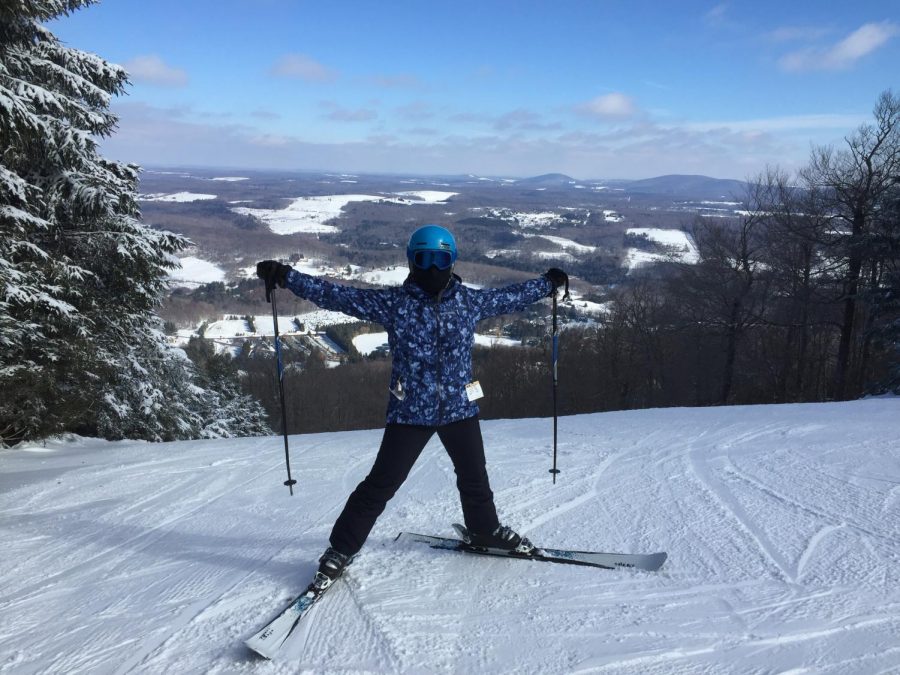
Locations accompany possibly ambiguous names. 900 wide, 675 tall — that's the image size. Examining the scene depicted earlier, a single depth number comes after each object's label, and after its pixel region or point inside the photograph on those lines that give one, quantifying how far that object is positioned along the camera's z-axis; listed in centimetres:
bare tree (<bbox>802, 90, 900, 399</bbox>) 1770
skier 300
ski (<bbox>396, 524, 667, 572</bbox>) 322
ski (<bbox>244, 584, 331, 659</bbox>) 252
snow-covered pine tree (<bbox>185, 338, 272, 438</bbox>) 1906
